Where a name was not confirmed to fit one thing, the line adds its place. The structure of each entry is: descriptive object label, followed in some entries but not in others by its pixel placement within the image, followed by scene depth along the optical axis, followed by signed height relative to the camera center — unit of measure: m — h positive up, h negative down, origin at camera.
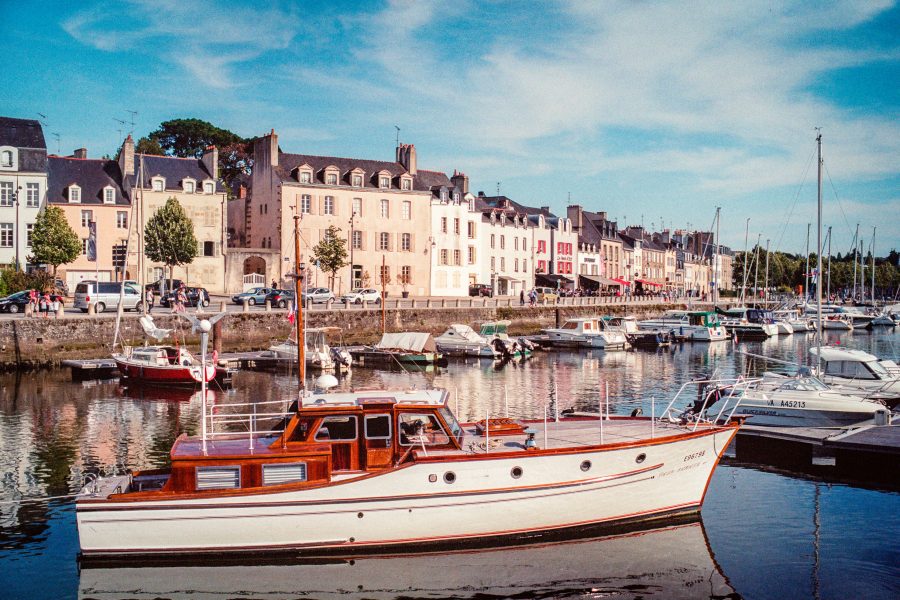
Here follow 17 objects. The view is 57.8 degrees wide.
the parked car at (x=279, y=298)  52.38 -0.19
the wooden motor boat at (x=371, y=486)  13.86 -3.37
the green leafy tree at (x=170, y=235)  55.47 +4.06
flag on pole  44.62 +2.86
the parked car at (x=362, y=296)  57.72 -0.05
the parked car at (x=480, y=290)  73.69 +0.51
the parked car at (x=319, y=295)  54.62 +0.01
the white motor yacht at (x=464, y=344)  48.19 -2.87
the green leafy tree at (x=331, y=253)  60.62 +3.14
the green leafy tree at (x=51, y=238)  50.34 +3.47
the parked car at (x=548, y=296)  73.12 -0.01
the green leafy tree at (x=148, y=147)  86.94 +15.99
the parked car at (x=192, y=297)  49.88 -0.15
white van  44.41 -0.04
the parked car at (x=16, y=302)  42.19 -0.41
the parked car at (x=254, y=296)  53.16 -0.07
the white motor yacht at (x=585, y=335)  55.34 -2.72
